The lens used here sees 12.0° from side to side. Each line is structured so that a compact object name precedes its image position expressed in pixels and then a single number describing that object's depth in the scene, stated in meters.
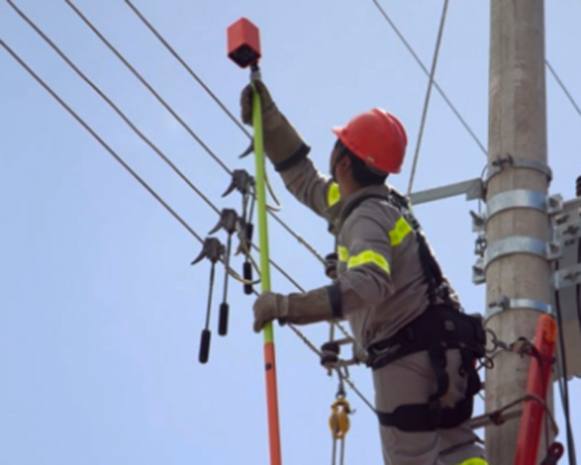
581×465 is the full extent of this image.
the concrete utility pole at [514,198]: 10.62
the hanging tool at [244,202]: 11.89
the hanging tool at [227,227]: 11.80
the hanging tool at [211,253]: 12.20
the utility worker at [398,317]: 10.01
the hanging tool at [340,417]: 11.15
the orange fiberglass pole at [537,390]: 10.06
